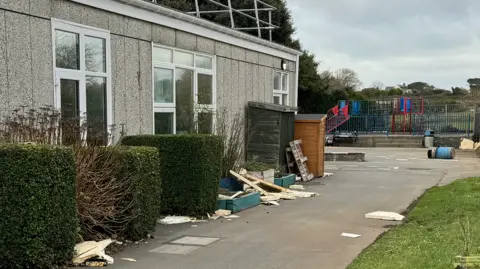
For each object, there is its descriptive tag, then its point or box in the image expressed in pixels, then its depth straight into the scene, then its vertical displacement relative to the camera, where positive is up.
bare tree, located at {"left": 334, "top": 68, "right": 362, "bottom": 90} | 47.88 +4.32
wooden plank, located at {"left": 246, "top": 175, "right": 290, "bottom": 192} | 11.21 -1.37
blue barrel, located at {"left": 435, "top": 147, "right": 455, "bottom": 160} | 21.48 -1.27
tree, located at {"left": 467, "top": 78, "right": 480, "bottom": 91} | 35.62 +3.13
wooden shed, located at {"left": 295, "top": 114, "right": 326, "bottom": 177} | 14.35 -0.40
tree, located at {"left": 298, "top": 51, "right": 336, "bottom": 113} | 34.53 +2.36
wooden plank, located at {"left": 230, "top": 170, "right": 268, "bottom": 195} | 10.63 -1.25
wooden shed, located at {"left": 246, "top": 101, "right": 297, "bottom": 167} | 13.23 -0.25
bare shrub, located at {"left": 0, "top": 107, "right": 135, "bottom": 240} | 6.29 -0.65
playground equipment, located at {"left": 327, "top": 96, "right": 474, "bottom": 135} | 30.73 +0.38
